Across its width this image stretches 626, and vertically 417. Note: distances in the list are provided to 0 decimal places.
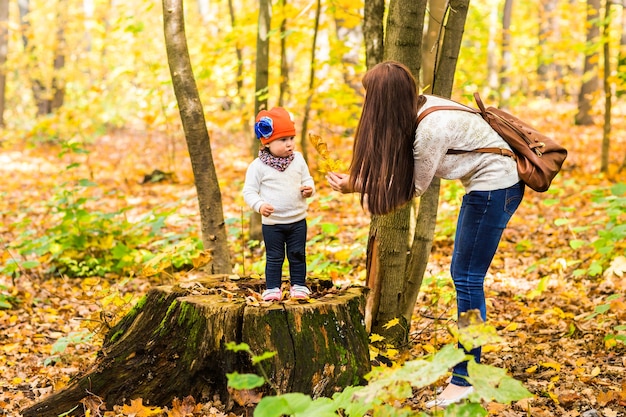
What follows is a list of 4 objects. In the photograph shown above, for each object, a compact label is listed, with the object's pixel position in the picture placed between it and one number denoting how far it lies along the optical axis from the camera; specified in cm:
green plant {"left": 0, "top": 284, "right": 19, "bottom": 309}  552
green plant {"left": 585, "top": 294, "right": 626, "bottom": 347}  406
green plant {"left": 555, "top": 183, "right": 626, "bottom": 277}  518
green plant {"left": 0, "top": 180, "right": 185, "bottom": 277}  664
